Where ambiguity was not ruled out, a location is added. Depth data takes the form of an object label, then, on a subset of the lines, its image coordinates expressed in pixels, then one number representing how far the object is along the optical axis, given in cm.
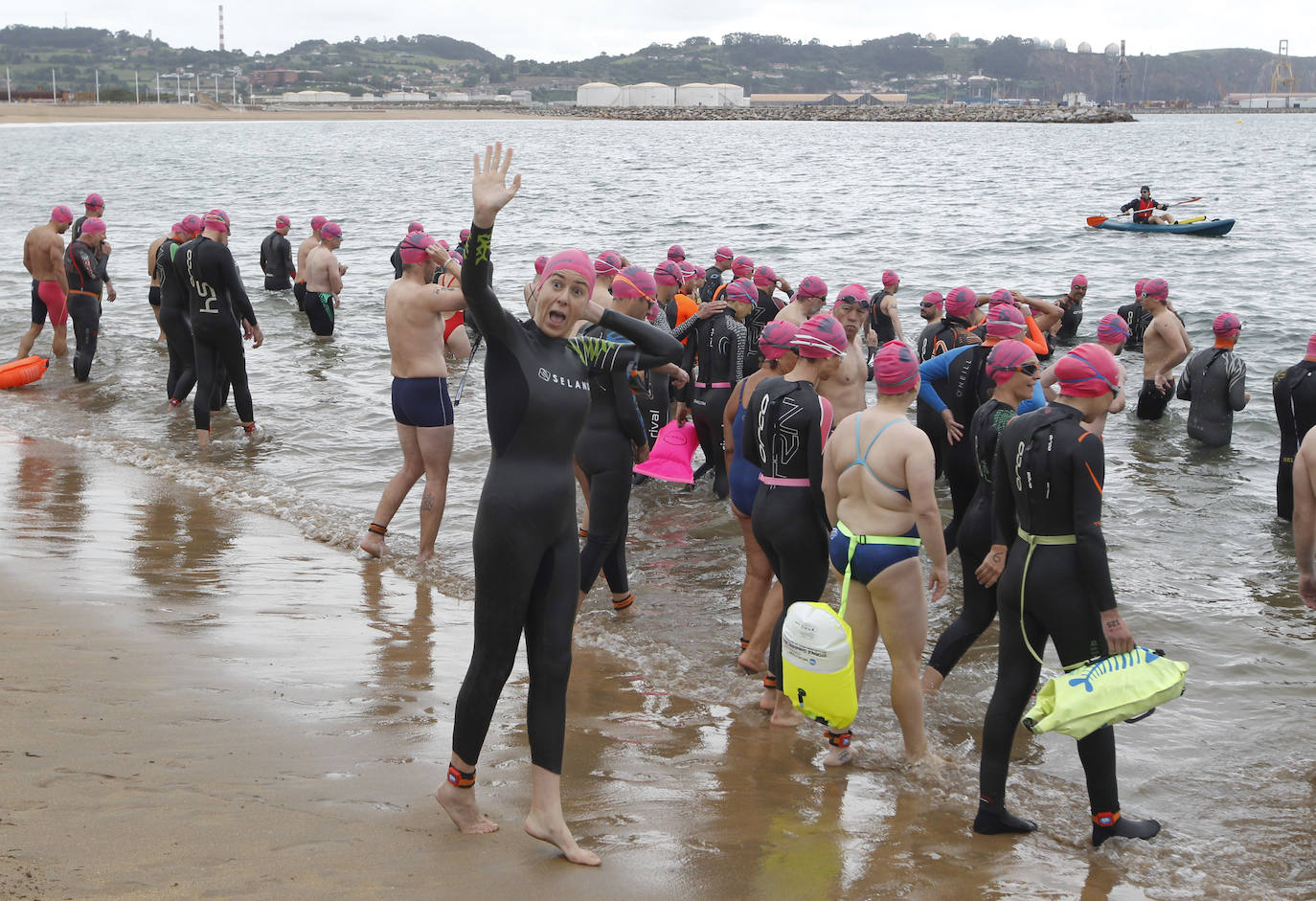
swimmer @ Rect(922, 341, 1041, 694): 590
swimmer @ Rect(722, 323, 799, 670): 603
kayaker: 3256
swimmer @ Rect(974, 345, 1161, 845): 448
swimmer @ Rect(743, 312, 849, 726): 536
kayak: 3244
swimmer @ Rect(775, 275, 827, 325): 830
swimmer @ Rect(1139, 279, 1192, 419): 1207
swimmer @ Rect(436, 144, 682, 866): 391
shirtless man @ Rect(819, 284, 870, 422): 825
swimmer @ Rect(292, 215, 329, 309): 1675
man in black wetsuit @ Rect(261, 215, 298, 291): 2066
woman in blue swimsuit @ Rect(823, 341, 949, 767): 505
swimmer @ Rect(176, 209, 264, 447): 1030
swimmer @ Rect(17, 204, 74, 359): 1358
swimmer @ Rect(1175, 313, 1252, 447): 1153
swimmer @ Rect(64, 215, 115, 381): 1341
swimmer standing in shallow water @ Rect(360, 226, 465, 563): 752
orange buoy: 1358
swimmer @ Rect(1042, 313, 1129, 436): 866
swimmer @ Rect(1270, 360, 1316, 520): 849
